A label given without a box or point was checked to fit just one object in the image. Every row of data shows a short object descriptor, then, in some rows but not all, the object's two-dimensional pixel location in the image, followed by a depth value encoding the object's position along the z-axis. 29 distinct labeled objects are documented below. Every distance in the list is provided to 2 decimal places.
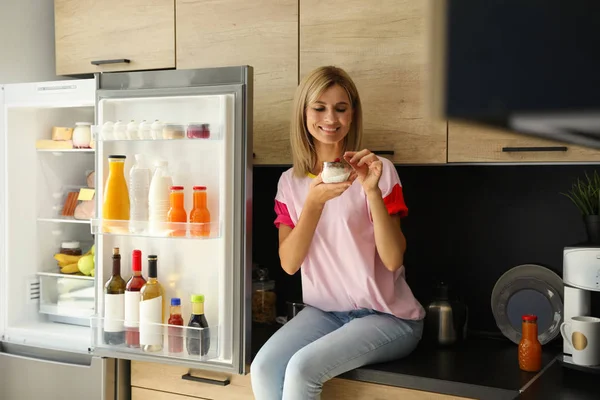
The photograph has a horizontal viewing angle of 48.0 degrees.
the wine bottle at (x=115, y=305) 2.17
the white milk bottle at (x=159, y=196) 2.09
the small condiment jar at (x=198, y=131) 2.02
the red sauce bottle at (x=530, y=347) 1.84
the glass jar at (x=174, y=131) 2.05
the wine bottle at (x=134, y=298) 2.14
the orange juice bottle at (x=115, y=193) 2.12
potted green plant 1.86
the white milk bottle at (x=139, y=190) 2.14
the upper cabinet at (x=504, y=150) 1.86
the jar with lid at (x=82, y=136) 2.50
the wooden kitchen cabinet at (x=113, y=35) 2.43
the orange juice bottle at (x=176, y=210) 2.05
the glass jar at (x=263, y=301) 2.46
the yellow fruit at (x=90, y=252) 2.58
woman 1.86
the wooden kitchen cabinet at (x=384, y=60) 2.05
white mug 1.69
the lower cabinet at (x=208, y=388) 1.89
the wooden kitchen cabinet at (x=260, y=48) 2.25
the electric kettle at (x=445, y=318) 2.09
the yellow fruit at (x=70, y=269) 2.59
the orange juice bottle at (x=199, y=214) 2.02
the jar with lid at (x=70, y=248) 2.63
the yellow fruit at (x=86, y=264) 2.54
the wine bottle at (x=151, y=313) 2.10
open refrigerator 2.03
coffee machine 1.76
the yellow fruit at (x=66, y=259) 2.60
